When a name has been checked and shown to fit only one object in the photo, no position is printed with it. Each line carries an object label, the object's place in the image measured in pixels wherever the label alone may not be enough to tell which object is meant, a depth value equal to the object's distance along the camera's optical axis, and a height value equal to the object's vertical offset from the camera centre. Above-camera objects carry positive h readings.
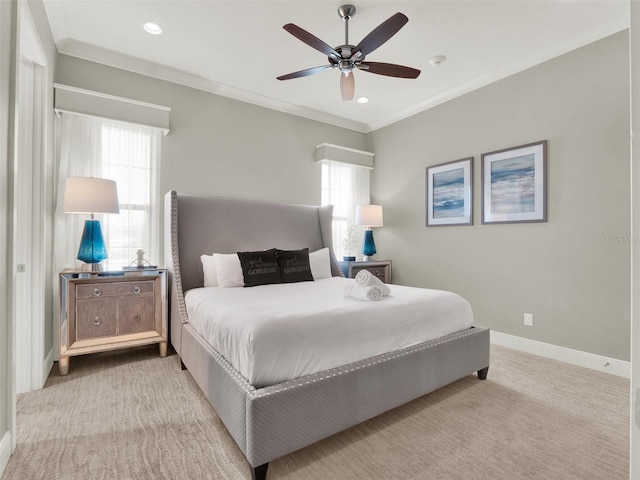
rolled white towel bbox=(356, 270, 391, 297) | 2.36 -0.29
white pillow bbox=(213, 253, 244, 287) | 3.17 -0.29
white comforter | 1.68 -0.50
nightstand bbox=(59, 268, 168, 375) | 2.71 -0.61
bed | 1.57 -0.77
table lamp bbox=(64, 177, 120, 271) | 2.75 +0.29
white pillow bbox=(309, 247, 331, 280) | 3.71 -0.27
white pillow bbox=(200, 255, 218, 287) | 3.25 -0.30
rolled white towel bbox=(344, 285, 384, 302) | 2.26 -0.36
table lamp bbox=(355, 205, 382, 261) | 4.54 +0.28
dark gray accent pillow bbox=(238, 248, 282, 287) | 3.20 -0.27
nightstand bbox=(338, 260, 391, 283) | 4.25 -0.35
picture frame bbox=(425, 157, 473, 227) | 3.82 +0.56
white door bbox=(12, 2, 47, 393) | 2.41 +0.11
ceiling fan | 2.14 +1.34
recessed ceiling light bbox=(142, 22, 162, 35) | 2.79 +1.78
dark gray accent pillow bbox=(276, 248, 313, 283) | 3.41 -0.26
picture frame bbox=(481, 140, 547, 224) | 3.20 +0.57
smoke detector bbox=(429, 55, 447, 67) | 3.24 +1.77
